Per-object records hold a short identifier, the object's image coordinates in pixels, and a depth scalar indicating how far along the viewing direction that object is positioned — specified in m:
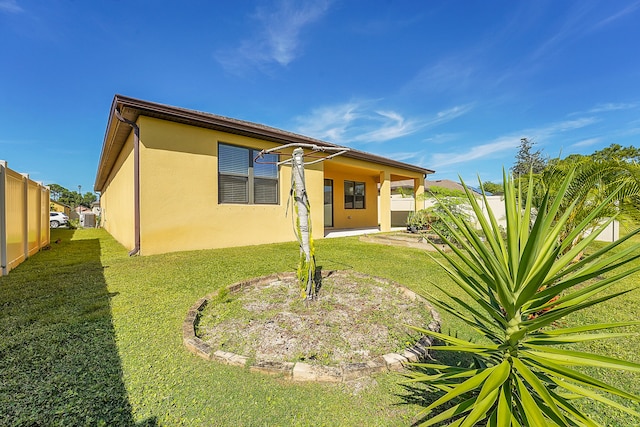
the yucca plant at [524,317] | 1.12
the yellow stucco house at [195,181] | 6.76
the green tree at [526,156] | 31.38
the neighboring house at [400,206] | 18.22
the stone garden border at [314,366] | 2.17
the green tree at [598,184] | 4.88
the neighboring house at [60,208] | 31.12
